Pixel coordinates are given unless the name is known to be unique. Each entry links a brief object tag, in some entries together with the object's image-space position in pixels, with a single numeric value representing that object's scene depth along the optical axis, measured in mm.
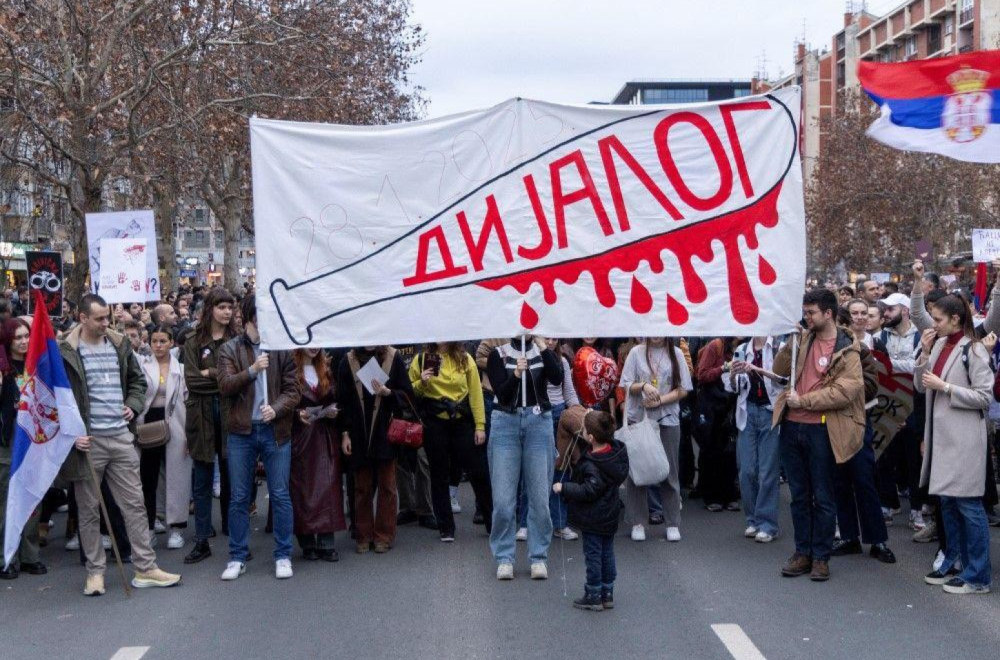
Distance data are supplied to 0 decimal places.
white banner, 7512
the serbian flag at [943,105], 7973
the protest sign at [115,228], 13195
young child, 6949
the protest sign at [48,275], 14164
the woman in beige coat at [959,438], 7387
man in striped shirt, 7832
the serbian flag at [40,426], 7602
